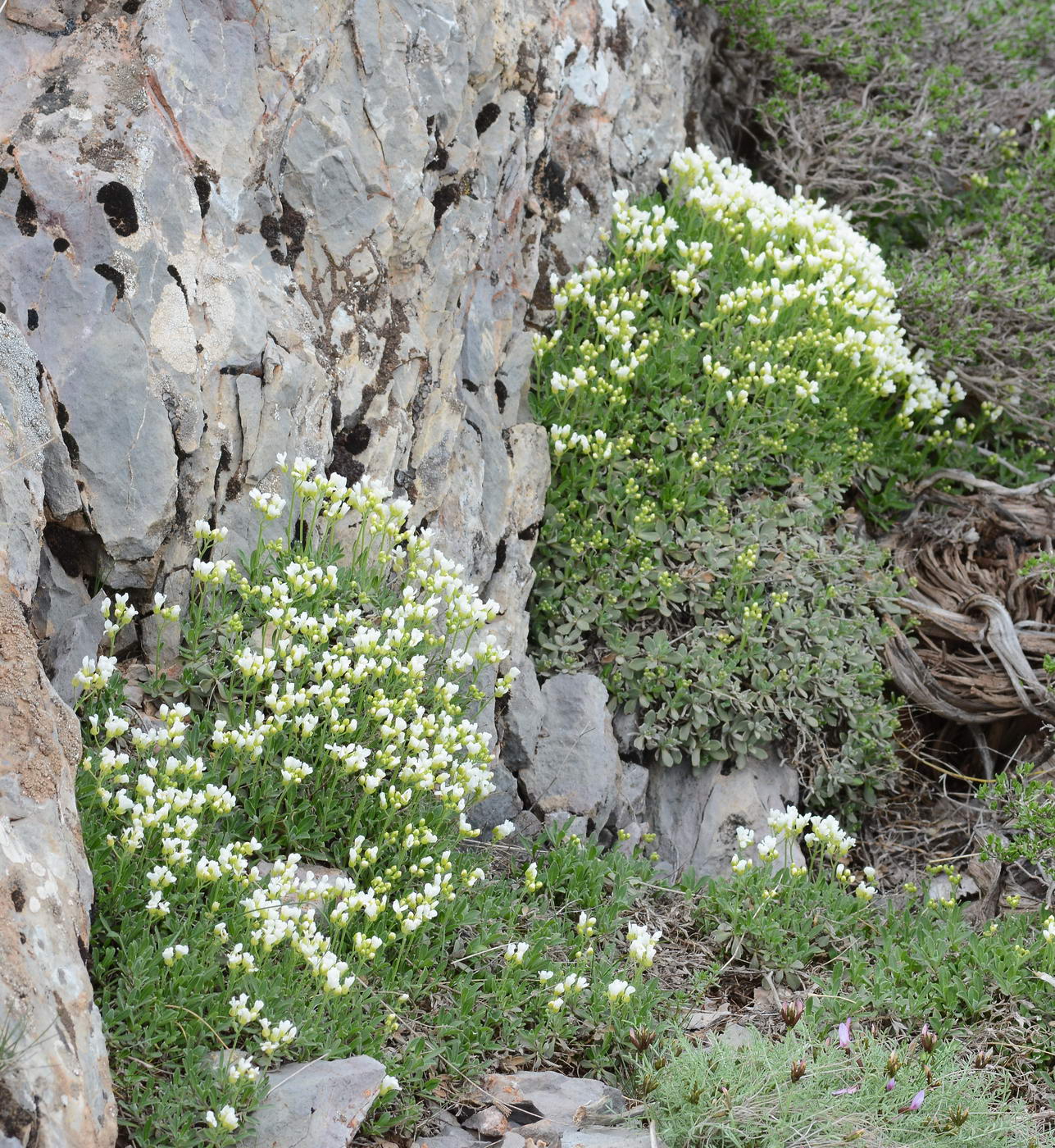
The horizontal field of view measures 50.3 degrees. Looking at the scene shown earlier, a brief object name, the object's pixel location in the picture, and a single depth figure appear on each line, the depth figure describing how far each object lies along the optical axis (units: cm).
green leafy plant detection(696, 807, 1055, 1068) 439
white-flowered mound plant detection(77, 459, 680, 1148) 334
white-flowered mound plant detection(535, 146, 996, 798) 586
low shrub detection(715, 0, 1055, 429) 716
